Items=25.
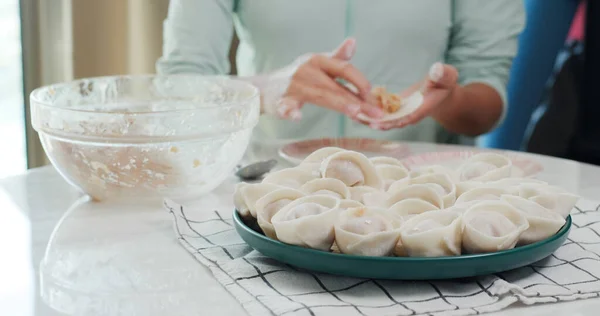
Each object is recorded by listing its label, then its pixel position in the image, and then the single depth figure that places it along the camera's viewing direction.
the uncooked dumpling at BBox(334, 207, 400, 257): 0.62
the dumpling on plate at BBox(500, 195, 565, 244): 0.67
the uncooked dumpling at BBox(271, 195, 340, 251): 0.64
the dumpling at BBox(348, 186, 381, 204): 0.75
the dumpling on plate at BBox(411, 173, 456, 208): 0.76
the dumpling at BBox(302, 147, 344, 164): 0.82
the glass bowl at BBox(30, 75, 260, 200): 0.90
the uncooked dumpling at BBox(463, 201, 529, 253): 0.63
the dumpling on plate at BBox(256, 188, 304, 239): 0.69
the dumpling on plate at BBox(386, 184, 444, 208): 0.72
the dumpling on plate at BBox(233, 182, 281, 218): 0.73
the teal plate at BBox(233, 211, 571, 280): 0.62
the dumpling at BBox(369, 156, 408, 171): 0.86
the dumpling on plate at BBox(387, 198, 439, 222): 0.69
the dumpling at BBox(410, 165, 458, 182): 0.84
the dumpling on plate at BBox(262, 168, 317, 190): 0.78
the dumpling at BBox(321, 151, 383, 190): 0.78
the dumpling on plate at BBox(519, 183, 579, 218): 0.73
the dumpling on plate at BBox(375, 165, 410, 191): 0.83
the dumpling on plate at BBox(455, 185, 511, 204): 0.73
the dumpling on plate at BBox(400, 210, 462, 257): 0.62
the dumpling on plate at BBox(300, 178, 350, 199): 0.74
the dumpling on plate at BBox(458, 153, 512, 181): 0.84
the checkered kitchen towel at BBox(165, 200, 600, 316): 0.61
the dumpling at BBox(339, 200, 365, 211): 0.68
